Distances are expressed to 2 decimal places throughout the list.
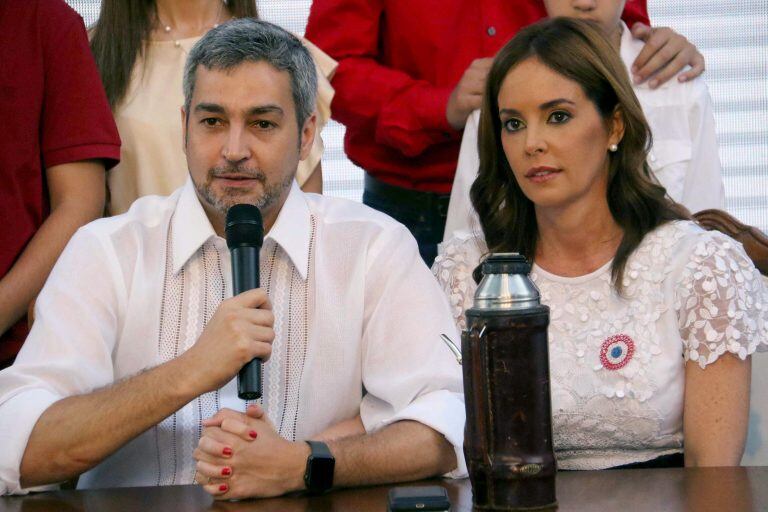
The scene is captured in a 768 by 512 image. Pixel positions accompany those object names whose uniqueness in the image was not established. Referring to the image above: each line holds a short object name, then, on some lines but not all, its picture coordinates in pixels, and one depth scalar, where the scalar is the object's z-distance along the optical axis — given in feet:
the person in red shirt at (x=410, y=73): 22.70
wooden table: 12.54
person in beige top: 21.30
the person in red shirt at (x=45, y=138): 19.39
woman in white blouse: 18.26
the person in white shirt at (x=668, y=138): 21.67
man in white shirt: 15.25
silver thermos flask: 11.76
